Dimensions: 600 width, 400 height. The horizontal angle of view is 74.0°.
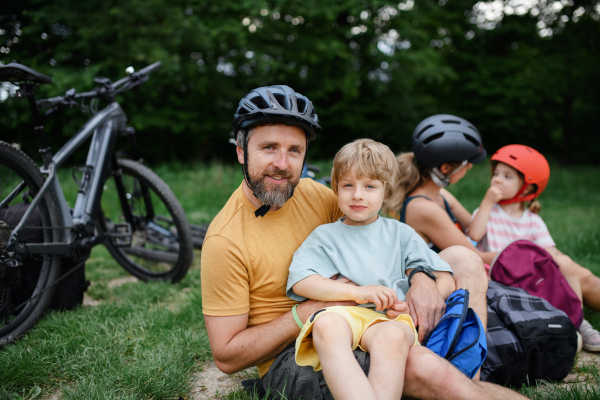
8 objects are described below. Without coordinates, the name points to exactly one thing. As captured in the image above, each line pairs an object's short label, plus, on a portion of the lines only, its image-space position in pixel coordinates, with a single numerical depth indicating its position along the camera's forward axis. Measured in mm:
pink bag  2551
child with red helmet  3086
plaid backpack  2176
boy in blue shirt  1584
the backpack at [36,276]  2738
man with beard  1831
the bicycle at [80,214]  2648
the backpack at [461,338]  1763
